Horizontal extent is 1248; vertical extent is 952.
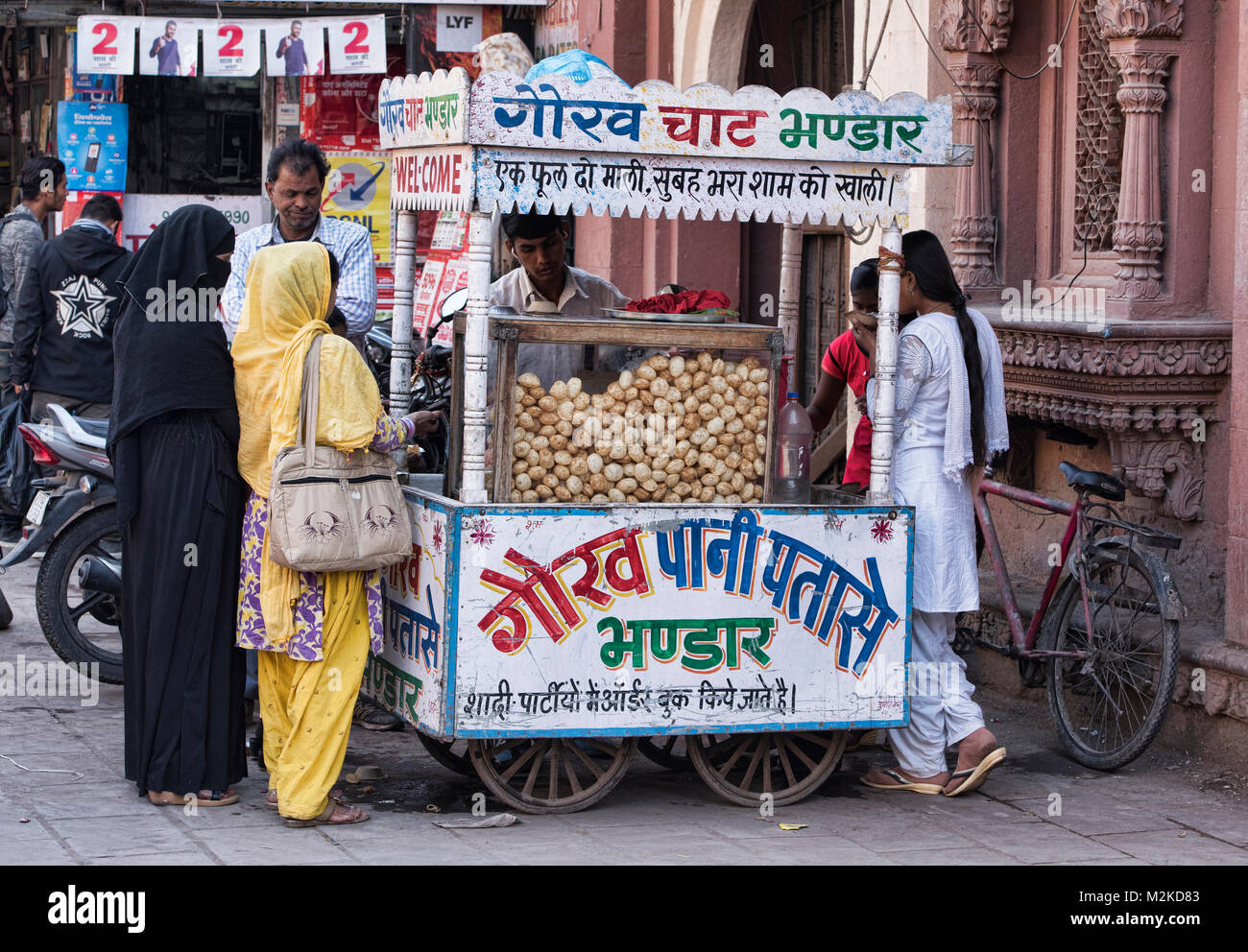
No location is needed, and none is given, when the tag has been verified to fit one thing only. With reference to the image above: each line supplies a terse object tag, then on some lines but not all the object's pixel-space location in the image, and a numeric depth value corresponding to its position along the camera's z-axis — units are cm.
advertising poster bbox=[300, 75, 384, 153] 1360
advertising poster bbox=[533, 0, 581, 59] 1250
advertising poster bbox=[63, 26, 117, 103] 1345
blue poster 1332
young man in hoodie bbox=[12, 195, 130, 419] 856
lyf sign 1316
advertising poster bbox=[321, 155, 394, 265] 1340
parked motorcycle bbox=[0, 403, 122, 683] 672
